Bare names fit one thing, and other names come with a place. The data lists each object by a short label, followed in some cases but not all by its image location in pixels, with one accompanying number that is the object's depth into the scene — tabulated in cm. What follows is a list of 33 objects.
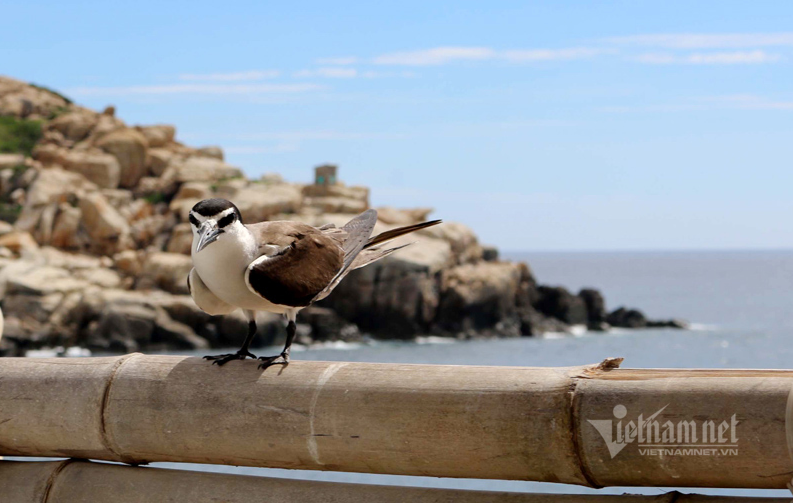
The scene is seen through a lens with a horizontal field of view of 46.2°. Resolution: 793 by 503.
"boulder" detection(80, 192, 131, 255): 4397
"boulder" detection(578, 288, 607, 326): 5378
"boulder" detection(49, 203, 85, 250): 4344
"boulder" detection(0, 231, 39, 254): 4144
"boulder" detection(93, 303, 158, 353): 3775
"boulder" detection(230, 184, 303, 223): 4362
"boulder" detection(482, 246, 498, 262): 5053
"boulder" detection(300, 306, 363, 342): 4253
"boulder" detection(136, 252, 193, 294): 4012
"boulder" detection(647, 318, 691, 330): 5691
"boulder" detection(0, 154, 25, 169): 4898
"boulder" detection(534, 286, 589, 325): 5234
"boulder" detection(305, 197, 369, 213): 4619
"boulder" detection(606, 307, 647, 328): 5503
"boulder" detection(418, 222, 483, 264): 4681
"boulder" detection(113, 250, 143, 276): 4216
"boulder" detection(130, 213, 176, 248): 4572
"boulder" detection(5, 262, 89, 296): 3819
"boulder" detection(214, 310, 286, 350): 3875
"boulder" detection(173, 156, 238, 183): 5006
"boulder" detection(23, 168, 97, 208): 4453
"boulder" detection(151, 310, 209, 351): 3756
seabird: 413
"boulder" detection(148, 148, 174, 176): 5175
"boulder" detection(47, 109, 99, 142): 5400
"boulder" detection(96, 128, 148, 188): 5062
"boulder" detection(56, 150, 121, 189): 4841
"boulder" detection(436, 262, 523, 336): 4553
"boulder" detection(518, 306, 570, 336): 4872
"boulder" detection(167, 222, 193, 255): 4304
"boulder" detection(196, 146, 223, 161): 5525
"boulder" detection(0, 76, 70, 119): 5919
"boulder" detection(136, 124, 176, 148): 5452
